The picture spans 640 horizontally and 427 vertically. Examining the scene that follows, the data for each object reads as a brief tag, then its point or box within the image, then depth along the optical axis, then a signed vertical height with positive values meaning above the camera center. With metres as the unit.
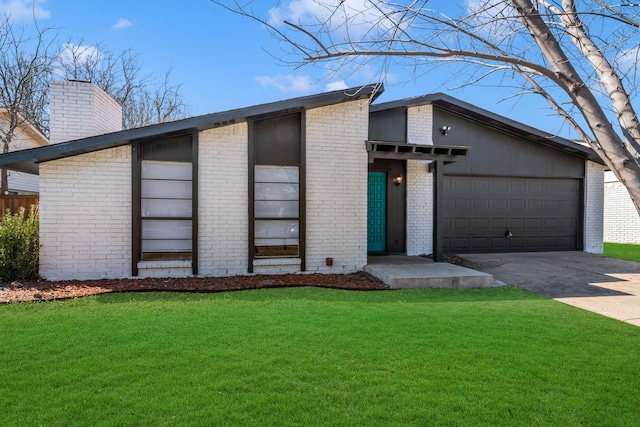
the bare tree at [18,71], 13.37 +5.43
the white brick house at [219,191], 6.58 +0.36
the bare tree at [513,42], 2.48 +1.41
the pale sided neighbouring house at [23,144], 15.12 +2.89
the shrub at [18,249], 6.33 -0.72
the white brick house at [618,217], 15.74 -0.20
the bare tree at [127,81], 17.59 +6.75
